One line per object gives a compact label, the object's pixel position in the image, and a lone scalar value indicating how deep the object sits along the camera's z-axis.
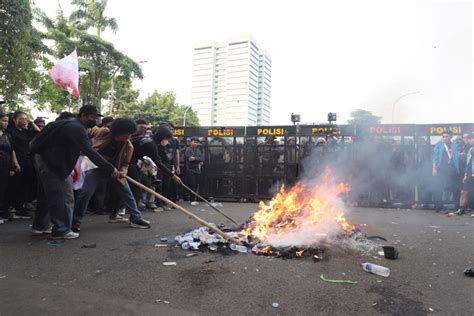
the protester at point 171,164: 9.20
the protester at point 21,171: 6.70
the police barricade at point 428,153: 9.33
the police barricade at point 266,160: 10.58
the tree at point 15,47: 9.82
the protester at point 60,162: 4.83
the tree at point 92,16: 22.14
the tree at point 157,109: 34.38
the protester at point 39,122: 7.45
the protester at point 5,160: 6.08
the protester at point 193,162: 10.36
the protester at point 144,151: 6.40
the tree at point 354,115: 32.53
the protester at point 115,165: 5.56
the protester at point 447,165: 8.91
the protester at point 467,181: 8.68
